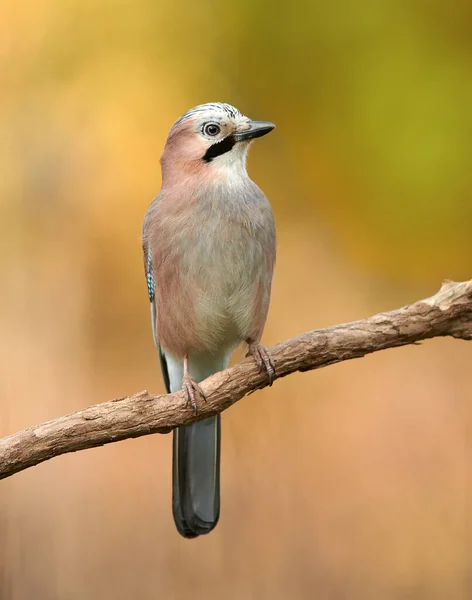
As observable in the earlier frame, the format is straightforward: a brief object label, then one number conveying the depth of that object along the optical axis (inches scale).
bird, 209.8
